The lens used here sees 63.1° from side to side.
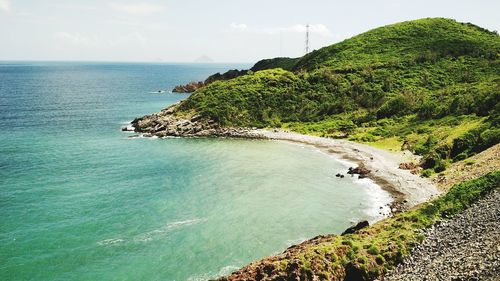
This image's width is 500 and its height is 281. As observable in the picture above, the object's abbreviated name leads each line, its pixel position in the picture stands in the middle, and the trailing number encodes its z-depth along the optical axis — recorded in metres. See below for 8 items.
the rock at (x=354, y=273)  31.36
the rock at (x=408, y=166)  67.12
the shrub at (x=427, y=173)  62.06
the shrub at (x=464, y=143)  66.36
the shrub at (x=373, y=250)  33.03
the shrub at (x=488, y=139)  63.08
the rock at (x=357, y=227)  40.84
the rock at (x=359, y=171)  67.69
